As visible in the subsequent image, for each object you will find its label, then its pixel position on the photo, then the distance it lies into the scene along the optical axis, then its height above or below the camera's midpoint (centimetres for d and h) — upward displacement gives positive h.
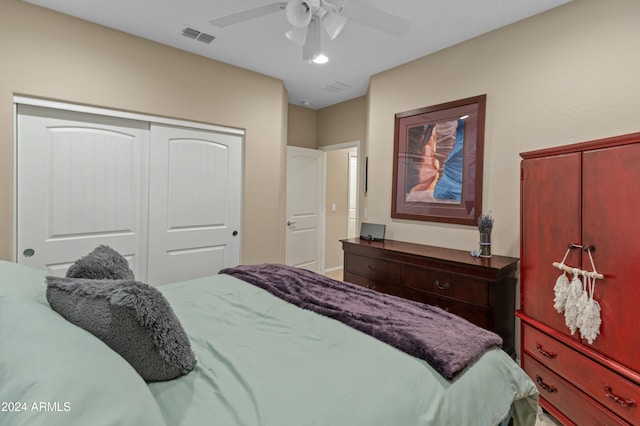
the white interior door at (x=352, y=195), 554 +24
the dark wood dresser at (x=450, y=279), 225 -56
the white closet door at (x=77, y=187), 239 +14
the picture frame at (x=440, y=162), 276 +46
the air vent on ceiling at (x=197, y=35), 269 +150
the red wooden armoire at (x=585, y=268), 150 -30
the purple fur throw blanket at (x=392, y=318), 121 -52
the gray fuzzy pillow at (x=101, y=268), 135 -28
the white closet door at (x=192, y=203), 301 +4
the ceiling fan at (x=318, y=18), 185 +117
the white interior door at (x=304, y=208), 447 +1
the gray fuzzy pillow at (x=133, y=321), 94 -36
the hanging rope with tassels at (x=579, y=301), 164 -48
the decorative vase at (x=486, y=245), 252 -27
